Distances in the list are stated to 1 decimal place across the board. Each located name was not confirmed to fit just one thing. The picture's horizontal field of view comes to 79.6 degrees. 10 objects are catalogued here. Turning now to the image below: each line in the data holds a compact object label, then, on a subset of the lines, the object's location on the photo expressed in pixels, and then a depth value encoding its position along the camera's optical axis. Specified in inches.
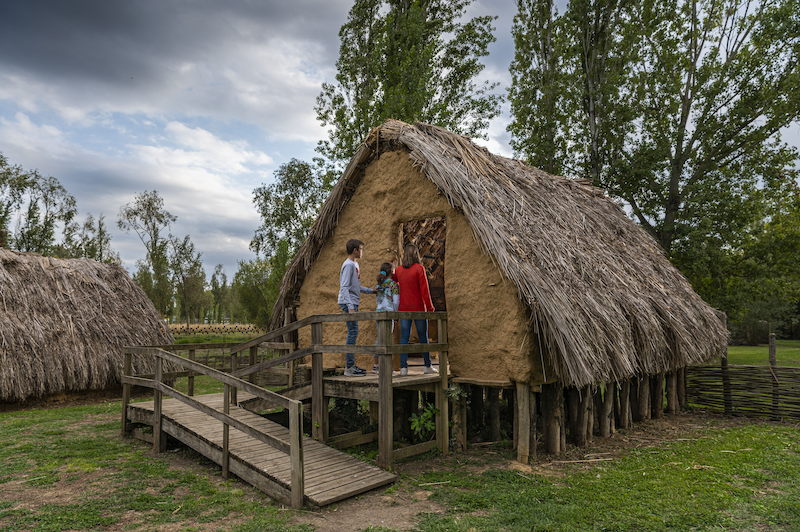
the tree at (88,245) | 1185.4
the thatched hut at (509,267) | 242.7
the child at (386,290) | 265.4
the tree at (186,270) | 1243.8
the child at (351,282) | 268.2
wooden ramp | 193.8
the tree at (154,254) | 1174.3
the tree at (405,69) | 703.7
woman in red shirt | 266.5
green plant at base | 246.8
